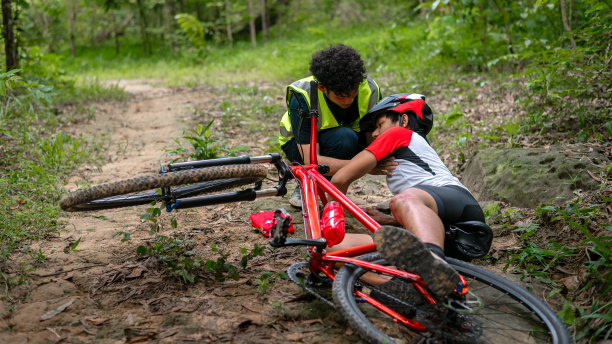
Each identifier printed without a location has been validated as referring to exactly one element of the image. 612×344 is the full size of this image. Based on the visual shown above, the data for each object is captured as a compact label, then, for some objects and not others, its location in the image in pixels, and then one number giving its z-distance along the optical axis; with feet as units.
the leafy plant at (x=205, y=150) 15.12
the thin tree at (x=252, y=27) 52.63
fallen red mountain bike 6.45
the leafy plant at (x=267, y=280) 8.18
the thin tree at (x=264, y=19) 56.29
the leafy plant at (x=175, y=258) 8.49
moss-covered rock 10.87
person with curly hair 10.48
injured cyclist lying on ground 6.31
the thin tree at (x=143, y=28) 53.85
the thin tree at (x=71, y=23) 59.24
